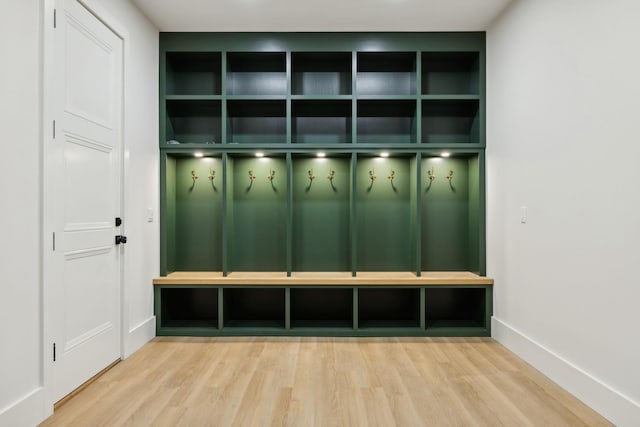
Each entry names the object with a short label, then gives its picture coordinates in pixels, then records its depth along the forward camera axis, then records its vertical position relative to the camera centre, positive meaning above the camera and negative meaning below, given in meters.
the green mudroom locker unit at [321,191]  3.78 +0.24
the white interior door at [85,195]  2.22 +0.12
